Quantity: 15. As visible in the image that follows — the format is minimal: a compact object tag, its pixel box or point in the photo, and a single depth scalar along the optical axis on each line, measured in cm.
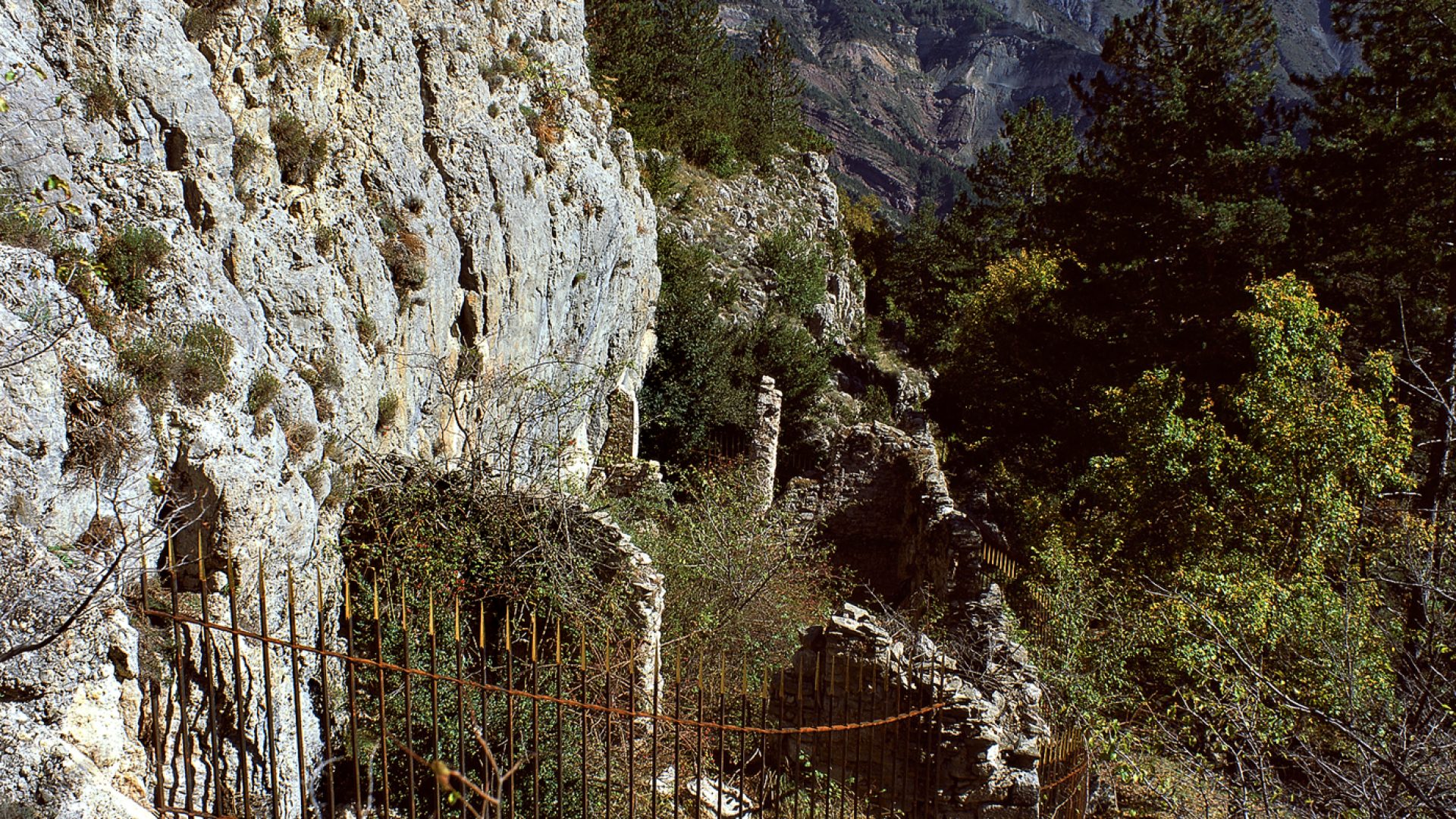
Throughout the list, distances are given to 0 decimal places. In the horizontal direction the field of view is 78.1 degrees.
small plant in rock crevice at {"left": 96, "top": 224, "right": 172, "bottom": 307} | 564
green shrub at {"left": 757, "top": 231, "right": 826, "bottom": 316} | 2433
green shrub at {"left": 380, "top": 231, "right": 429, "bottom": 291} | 862
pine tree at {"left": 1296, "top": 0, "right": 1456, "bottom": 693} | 1277
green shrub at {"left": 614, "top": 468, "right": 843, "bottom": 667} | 1027
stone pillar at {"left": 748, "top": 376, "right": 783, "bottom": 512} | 1830
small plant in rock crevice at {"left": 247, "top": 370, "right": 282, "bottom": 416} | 616
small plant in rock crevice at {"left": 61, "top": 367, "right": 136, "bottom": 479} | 489
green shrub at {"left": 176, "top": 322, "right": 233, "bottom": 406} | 557
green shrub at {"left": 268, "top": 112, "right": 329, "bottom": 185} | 769
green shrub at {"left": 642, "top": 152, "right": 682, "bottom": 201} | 2316
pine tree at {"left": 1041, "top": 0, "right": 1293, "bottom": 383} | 1467
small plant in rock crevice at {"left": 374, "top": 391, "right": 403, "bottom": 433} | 838
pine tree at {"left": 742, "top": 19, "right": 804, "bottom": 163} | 2827
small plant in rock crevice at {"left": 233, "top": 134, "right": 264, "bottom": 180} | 716
